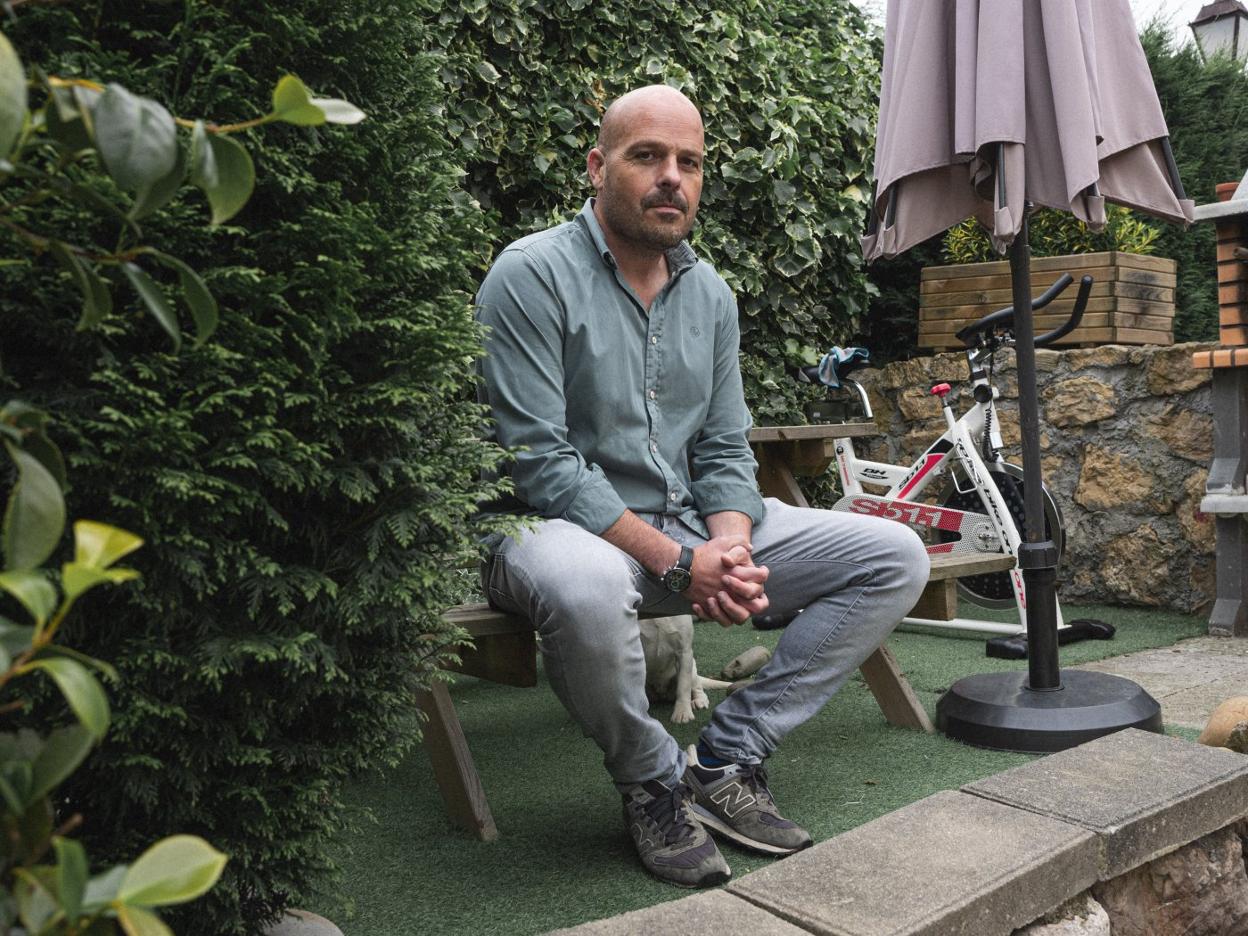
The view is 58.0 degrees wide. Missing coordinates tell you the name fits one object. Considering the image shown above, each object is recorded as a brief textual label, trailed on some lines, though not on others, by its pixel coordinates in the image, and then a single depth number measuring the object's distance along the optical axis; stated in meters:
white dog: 3.17
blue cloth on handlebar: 4.70
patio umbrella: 2.59
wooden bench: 2.28
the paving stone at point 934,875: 1.64
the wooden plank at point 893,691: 2.96
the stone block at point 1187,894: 2.10
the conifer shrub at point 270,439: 1.33
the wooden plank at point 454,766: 2.28
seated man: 2.03
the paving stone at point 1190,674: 3.25
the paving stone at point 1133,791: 2.03
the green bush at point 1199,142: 5.91
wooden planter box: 4.96
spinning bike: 4.28
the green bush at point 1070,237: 5.31
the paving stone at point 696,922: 1.59
